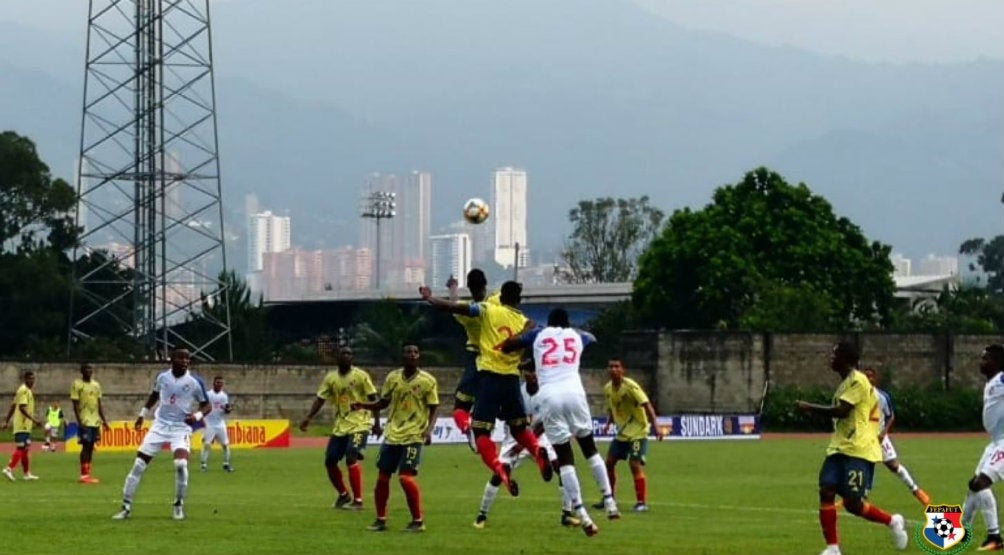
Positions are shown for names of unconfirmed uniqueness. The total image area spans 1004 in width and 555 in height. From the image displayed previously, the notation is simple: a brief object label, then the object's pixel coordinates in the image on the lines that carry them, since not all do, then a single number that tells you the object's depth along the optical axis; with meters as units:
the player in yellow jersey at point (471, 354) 22.36
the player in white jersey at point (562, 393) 21.75
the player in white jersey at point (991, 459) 20.94
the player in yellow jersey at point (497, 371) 22.55
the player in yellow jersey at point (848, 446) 19.34
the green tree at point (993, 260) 190.25
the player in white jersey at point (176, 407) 25.64
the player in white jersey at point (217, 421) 45.16
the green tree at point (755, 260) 101.69
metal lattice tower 83.12
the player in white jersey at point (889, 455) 27.94
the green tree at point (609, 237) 166.38
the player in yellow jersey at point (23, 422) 38.62
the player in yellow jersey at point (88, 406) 38.97
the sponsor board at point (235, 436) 56.38
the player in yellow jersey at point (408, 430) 23.05
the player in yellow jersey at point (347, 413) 28.50
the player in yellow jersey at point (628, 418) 28.70
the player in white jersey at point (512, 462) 23.25
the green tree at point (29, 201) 105.12
